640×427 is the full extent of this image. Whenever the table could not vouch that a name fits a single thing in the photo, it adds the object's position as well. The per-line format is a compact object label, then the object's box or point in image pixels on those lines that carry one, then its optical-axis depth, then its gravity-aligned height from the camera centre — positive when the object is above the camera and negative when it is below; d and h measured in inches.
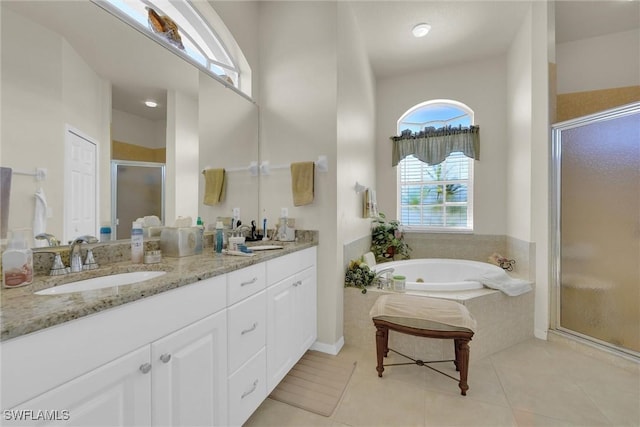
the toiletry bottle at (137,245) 51.4 -6.2
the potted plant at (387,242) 129.0 -13.5
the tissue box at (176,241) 58.7 -6.1
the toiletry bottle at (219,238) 65.9 -6.1
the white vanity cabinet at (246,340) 47.7 -24.9
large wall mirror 39.2 +19.8
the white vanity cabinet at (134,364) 23.9 -17.1
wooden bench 65.2 -28.2
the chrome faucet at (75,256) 42.9 -7.0
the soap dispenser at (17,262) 34.2 -6.5
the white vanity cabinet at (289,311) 60.5 -25.4
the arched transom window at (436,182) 138.3 +18.1
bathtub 113.7 -24.4
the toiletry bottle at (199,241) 63.0 -6.5
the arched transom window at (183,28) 55.4 +46.7
